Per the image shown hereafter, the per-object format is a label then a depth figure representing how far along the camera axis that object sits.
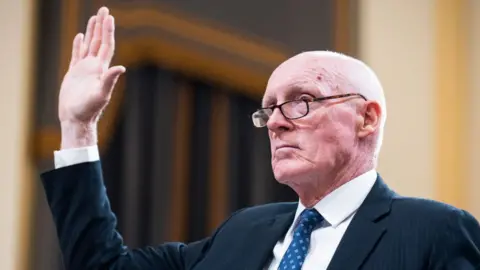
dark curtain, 5.60
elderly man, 4.66
